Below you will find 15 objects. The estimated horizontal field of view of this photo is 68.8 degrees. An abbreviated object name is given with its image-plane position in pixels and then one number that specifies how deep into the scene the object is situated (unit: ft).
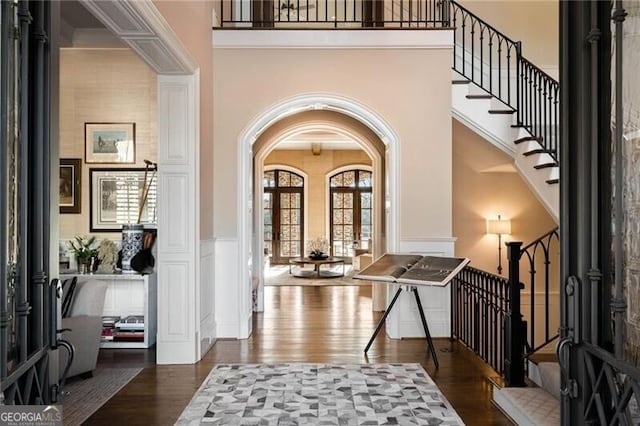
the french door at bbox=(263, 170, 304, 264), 45.57
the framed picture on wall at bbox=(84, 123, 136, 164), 18.19
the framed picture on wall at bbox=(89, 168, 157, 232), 18.17
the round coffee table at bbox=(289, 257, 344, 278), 35.32
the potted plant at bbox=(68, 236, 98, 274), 16.90
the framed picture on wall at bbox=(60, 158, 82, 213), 18.13
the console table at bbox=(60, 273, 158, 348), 16.24
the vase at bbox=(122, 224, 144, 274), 16.62
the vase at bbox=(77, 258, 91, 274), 16.89
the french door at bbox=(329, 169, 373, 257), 45.32
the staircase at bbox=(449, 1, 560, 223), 18.39
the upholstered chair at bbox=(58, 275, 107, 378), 12.52
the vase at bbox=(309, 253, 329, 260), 36.09
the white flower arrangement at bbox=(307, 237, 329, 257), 36.57
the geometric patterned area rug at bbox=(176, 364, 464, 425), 10.29
